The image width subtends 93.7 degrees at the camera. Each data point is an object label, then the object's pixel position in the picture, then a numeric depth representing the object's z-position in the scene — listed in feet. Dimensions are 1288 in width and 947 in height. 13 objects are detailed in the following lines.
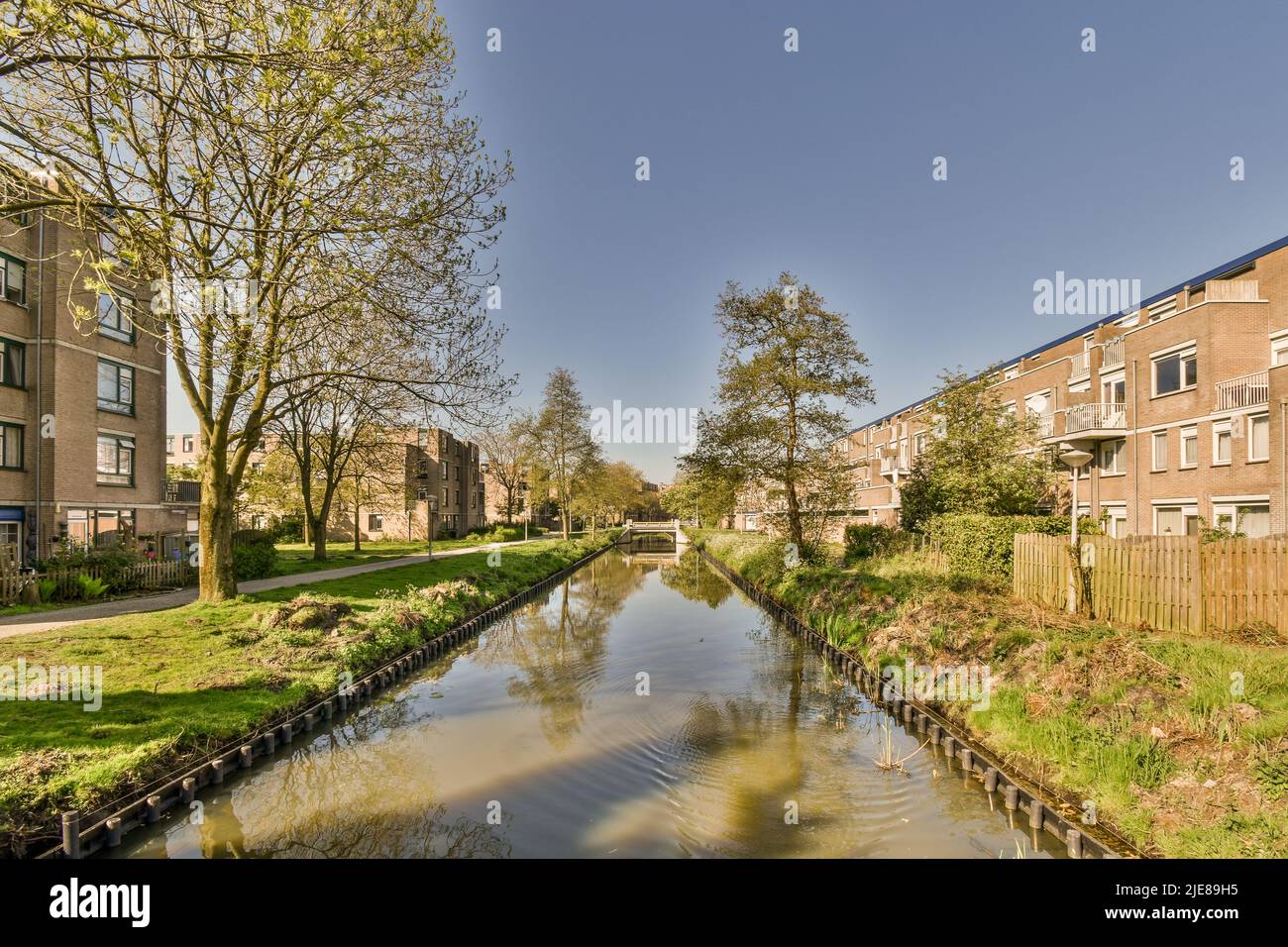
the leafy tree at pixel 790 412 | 76.69
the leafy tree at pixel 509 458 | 151.12
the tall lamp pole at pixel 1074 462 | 38.17
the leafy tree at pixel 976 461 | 65.92
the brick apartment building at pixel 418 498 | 148.25
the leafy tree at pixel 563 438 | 147.54
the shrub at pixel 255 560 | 65.05
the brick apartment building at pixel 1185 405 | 62.34
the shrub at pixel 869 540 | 76.84
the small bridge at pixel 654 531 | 259.35
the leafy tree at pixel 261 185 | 18.49
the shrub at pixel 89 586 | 49.49
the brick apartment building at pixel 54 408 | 62.85
